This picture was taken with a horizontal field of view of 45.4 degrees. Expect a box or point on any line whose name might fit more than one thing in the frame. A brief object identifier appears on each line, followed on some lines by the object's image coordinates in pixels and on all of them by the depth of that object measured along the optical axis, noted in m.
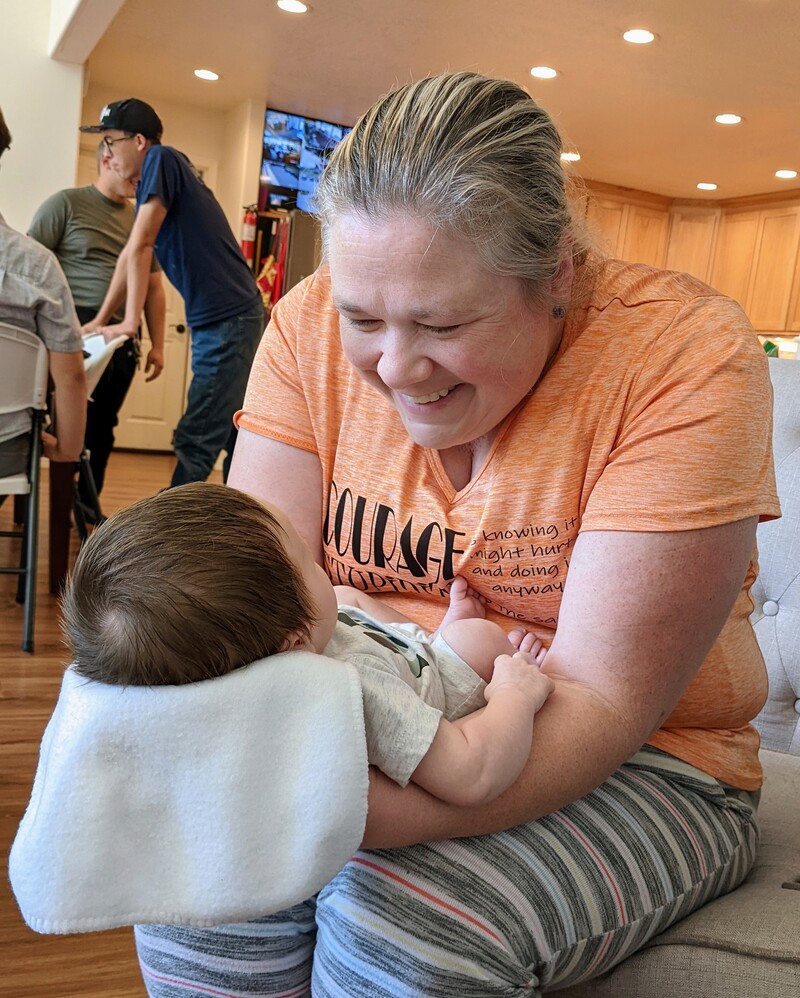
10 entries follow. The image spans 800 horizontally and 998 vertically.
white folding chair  2.61
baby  0.77
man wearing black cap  3.54
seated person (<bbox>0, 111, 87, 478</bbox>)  2.55
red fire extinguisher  6.76
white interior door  7.54
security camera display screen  6.88
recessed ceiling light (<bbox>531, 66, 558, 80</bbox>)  5.42
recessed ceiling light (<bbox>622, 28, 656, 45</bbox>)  4.69
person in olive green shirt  4.25
